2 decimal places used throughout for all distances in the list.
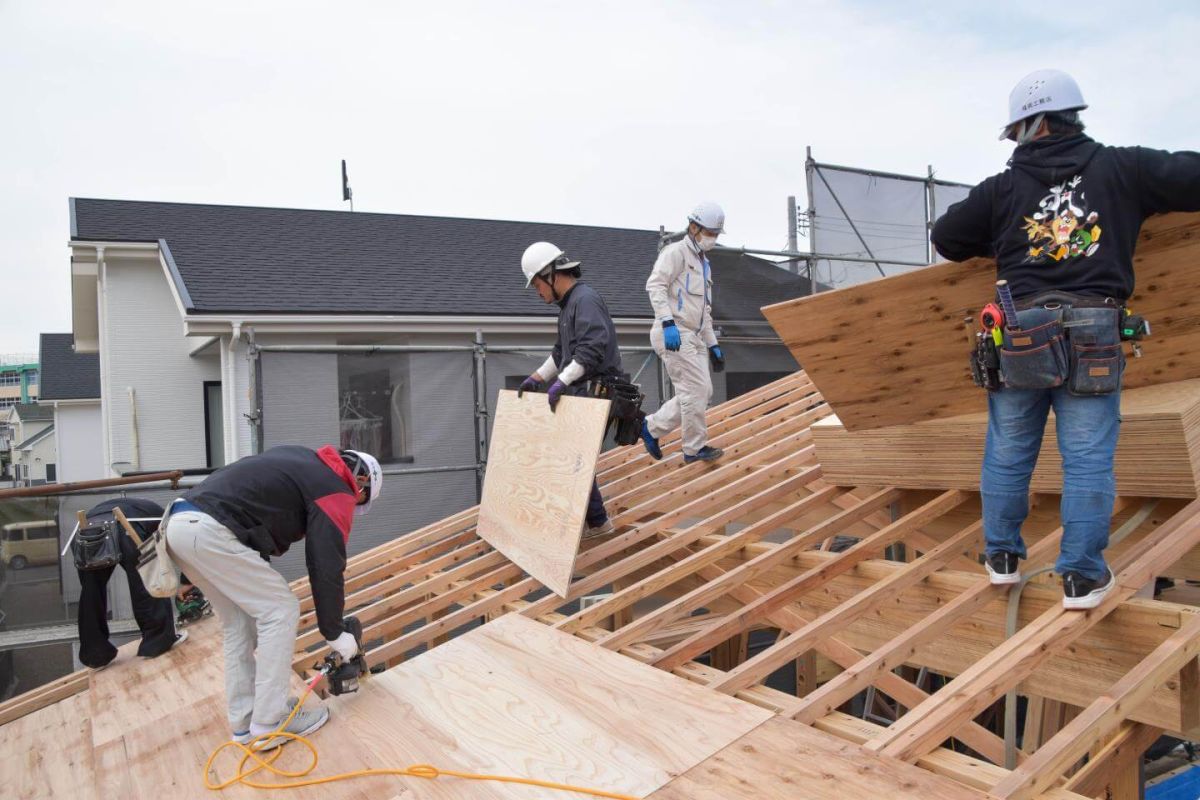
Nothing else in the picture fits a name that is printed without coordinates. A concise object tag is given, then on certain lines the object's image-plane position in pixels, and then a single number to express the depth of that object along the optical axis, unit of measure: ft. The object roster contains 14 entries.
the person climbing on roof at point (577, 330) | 14.83
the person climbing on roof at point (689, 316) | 17.67
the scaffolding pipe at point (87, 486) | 19.49
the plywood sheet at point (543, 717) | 8.24
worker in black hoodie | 8.63
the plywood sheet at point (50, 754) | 11.28
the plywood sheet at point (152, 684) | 12.47
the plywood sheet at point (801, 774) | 6.98
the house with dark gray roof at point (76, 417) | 71.31
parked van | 20.11
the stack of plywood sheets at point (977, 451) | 10.23
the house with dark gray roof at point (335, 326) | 28.55
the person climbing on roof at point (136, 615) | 15.85
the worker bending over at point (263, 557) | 10.14
